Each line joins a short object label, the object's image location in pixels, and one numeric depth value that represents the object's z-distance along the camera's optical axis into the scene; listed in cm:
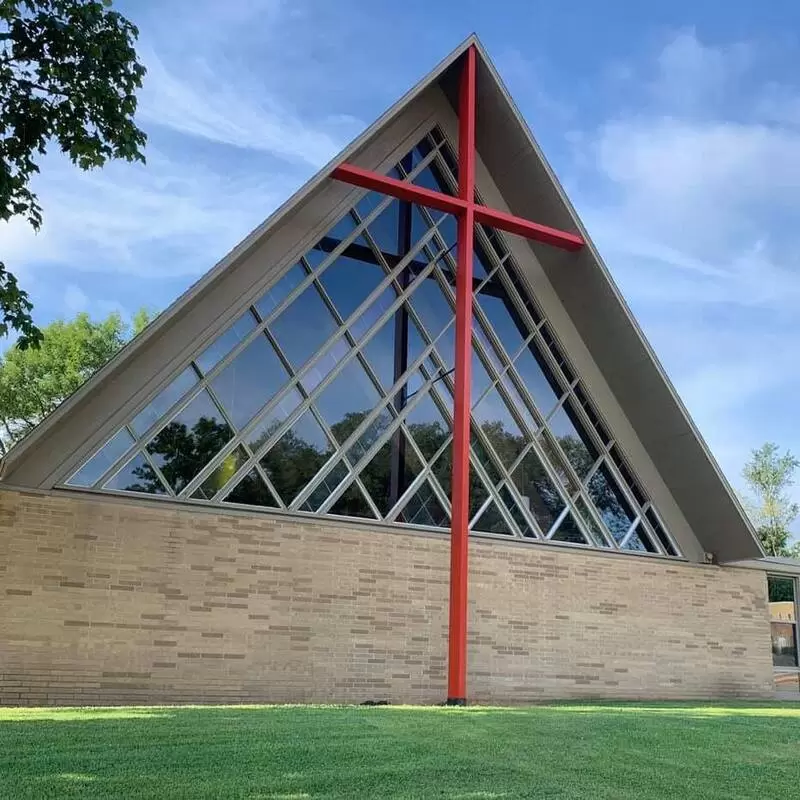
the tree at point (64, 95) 745
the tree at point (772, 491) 4341
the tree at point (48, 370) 3092
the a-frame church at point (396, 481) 1026
